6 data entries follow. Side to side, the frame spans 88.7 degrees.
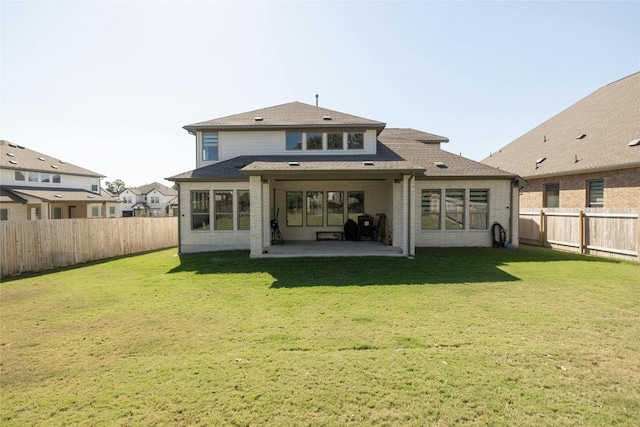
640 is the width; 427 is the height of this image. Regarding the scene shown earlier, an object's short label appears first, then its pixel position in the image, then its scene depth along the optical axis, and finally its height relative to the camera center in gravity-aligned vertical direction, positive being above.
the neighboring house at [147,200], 64.81 +1.54
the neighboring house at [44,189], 25.91 +1.81
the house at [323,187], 11.54 +0.80
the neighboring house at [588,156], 13.56 +2.43
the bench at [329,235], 15.11 -1.34
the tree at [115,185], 113.33 +7.98
